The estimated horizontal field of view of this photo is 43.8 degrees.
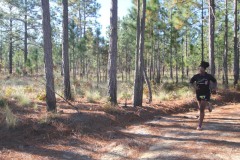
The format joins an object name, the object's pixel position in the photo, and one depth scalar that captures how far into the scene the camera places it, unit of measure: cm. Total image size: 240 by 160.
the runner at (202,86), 832
